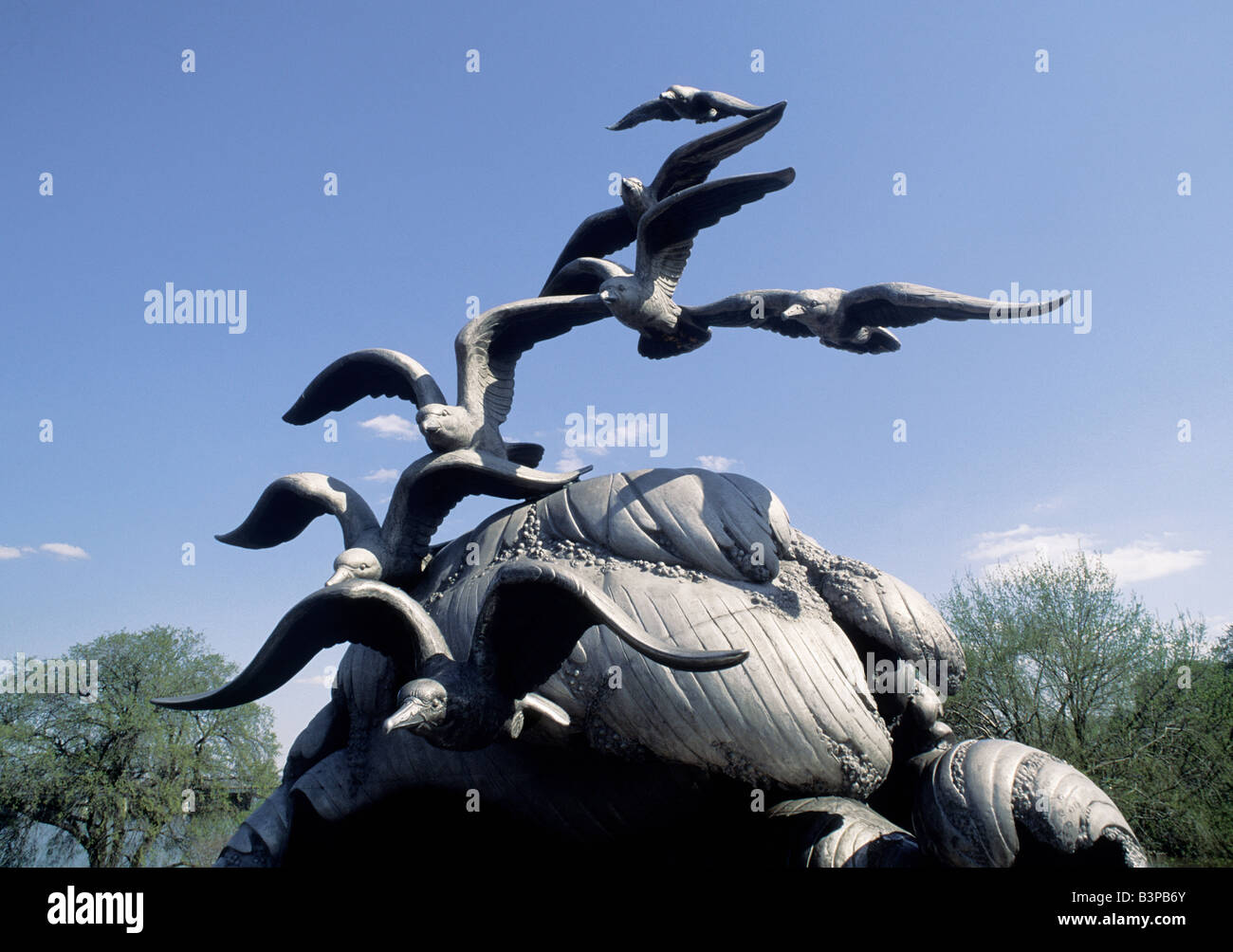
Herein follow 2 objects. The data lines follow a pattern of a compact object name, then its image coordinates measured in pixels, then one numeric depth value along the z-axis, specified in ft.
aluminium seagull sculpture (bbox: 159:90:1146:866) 14.73
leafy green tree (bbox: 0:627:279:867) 60.13
